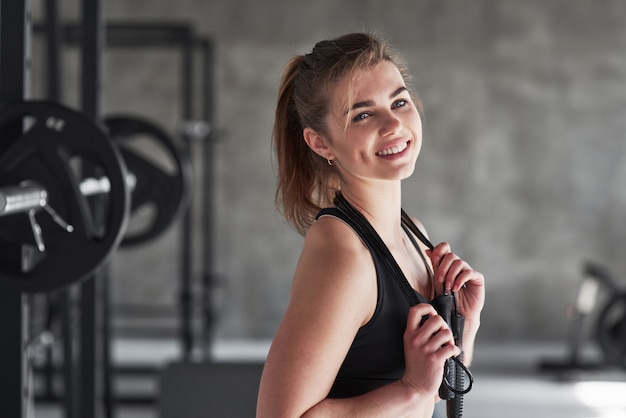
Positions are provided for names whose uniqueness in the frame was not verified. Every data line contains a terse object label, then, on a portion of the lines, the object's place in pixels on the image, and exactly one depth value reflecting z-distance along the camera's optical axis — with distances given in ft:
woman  7.45
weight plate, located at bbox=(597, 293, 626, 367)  24.67
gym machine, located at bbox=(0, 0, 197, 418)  9.49
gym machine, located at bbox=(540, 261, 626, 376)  24.78
